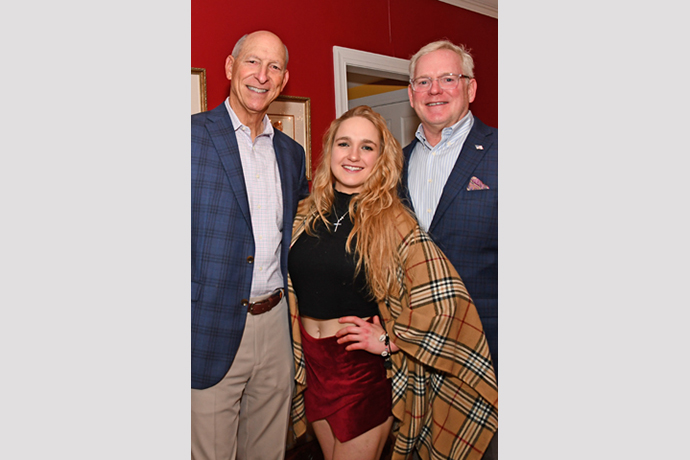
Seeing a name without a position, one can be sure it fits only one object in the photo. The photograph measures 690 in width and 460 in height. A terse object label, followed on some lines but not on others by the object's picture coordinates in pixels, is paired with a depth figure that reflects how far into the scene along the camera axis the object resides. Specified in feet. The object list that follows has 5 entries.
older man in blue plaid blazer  5.57
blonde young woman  5.55
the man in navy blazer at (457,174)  5.95
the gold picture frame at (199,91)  7.30
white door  12.34
